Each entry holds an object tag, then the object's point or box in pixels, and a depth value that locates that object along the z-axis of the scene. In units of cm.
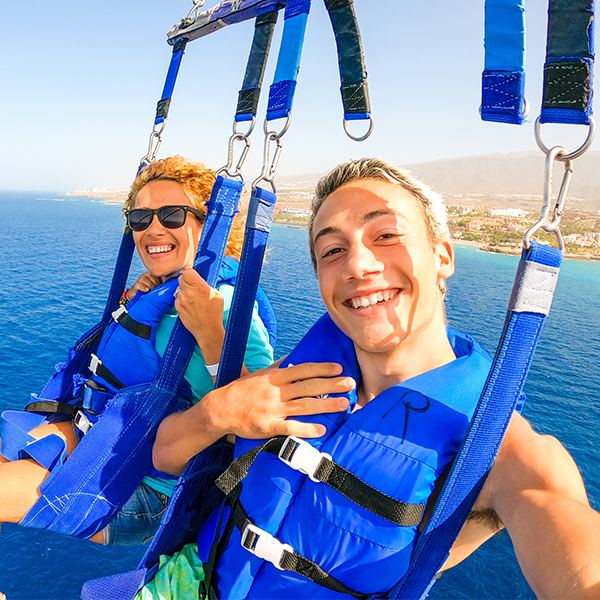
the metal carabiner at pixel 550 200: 28
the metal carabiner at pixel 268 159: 52
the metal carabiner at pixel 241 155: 56
